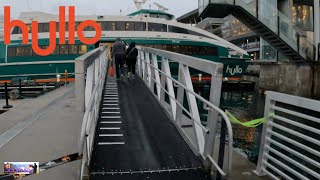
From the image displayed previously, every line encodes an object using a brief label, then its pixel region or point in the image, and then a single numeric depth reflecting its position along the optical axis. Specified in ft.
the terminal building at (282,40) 45.49
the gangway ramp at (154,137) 9.68
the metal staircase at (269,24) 44.44
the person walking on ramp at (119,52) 29.47
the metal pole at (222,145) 9.09
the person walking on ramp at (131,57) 29.78
